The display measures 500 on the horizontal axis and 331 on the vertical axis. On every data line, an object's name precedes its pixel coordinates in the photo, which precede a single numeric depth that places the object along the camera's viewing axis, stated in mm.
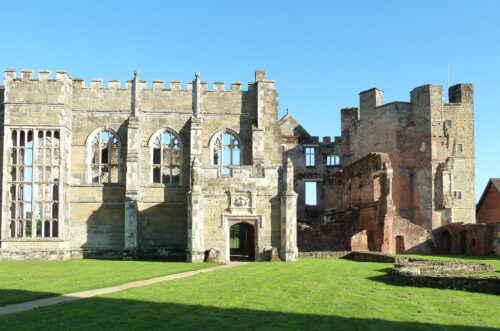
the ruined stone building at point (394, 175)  33469
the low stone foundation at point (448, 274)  14795
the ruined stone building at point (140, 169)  26078
